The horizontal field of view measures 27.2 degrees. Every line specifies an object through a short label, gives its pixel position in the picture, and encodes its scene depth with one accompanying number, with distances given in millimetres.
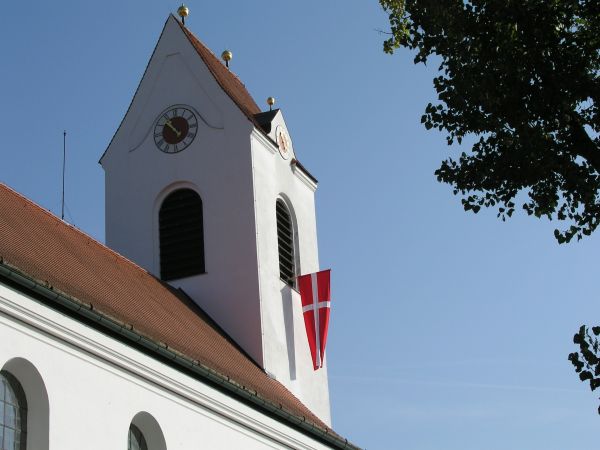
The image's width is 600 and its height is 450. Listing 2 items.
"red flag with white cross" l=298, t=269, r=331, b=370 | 26750
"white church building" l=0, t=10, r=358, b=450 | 15547
